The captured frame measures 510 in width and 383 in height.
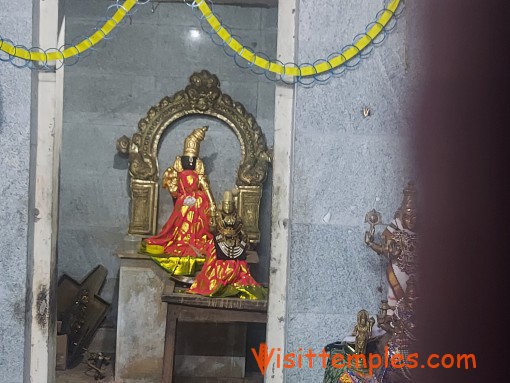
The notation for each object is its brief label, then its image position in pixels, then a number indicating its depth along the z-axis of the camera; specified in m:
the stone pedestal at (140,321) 4.71
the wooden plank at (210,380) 4.89
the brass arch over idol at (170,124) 5.17
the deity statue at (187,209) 4.84
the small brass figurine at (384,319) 2.60
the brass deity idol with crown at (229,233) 4.11
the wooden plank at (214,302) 3.83
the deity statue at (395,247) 2.56
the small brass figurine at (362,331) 2.72
